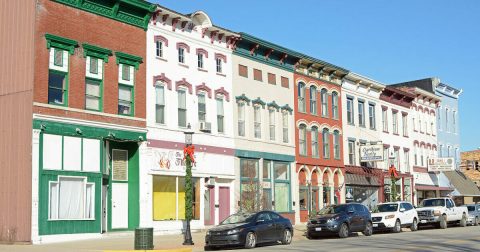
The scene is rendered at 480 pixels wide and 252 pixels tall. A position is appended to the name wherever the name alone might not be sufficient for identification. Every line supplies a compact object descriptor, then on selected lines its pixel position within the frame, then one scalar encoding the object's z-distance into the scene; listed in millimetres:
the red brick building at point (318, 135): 43656
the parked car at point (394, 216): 34438
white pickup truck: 38906
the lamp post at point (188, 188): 25828
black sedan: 24047
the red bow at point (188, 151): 26359
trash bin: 22500
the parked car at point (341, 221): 29750
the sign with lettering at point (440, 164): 58934
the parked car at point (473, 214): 42606
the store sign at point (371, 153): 48450
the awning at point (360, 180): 48688
